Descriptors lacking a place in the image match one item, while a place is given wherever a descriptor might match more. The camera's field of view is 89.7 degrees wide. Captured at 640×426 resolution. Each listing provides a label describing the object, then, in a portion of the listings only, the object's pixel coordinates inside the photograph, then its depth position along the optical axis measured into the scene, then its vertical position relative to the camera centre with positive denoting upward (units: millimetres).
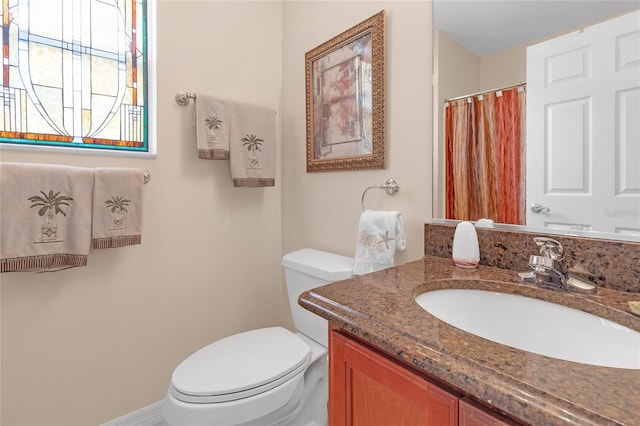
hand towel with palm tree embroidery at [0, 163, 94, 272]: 1087 -20
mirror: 836 +503
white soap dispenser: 962 -116
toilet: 999 -558
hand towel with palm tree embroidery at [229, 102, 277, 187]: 1590 +330
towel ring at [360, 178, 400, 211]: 1284 +93
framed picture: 1317 +499
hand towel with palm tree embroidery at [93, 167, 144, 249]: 1253 +13
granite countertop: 361 -213
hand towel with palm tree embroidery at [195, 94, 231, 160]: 1494 +392
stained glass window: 1212 +561
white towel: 1180 -121
